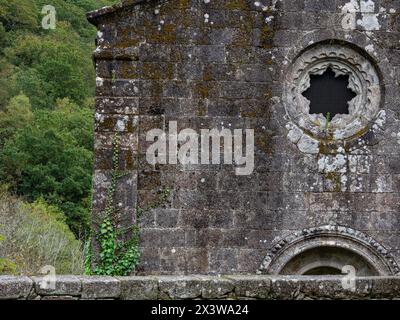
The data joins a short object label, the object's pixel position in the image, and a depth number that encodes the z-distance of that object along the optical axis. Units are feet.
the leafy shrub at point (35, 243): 82.07
